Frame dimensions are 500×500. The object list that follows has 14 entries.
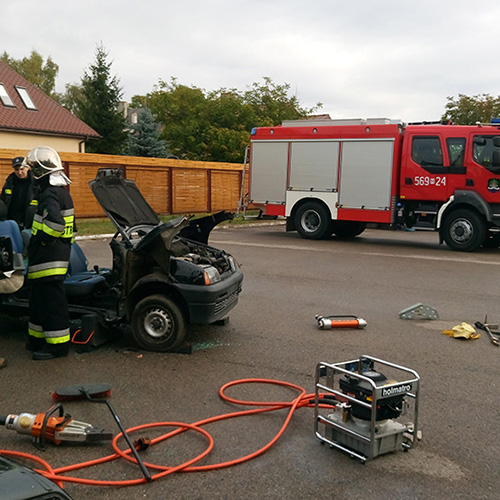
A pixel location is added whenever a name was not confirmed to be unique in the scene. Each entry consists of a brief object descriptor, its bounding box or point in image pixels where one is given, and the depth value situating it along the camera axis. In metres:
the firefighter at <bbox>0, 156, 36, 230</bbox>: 7.91
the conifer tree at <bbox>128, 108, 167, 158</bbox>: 31.86
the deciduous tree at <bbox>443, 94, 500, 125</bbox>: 39.44
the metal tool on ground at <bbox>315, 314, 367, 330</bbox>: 6.41
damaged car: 5.21
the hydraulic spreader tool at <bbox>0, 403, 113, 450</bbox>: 3.54
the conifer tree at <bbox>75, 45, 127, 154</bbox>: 35.56
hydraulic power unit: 3.33
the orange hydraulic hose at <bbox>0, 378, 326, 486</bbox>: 3.15
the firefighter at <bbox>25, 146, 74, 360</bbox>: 5.13
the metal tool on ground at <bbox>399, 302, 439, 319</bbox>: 7.07
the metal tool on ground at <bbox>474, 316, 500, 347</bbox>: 6.03
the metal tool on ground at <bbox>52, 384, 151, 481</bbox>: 4.10
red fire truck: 13.37
